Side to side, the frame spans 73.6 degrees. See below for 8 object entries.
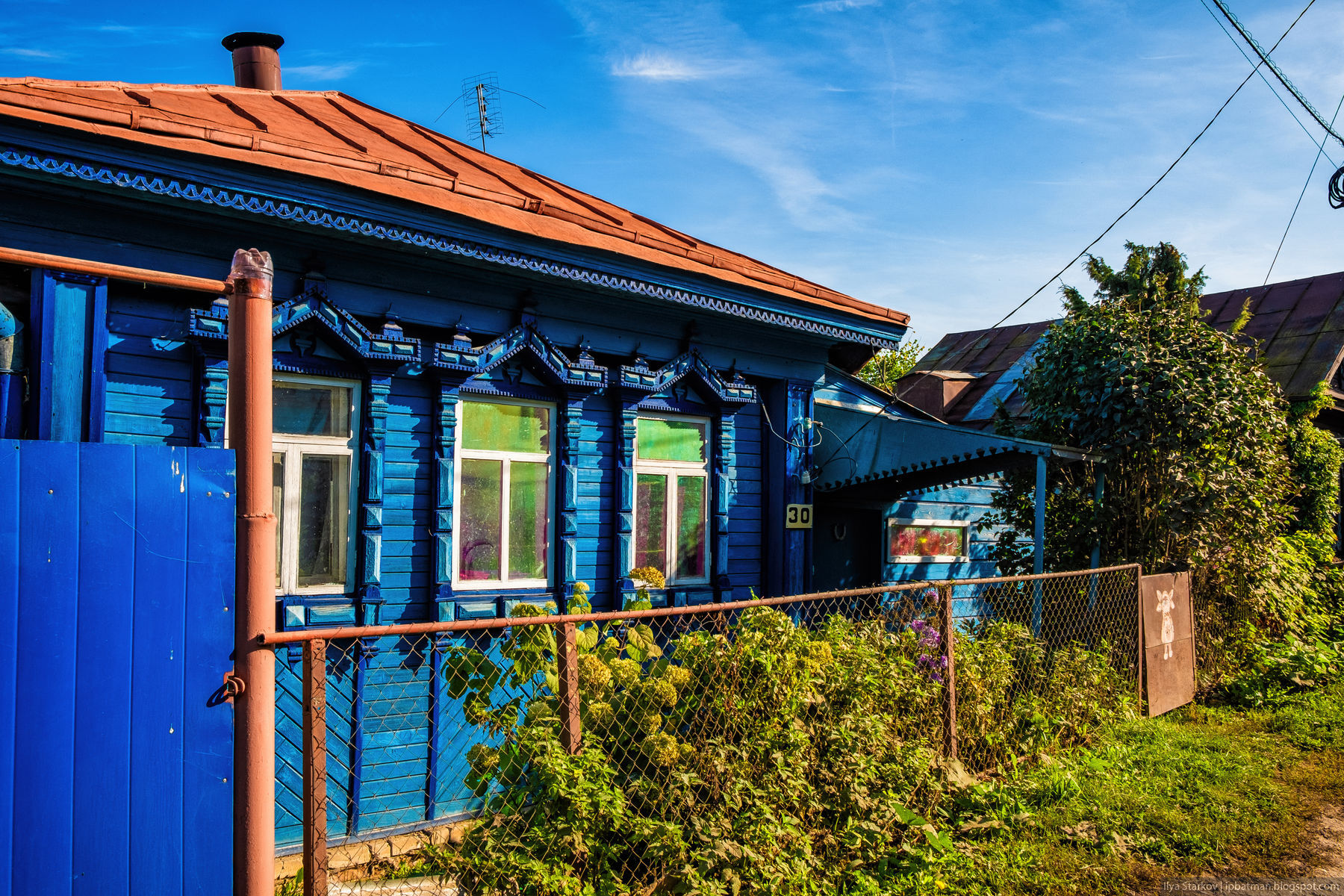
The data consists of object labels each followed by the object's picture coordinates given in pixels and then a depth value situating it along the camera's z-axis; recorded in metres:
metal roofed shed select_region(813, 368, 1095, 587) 7.75
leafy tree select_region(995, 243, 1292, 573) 8.01
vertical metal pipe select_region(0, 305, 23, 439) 4.28
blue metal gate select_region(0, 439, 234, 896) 2.48
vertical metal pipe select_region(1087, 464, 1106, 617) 8.21
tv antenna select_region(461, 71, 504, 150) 10.95
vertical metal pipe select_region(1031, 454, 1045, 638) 7.28
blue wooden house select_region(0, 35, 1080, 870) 4.61
